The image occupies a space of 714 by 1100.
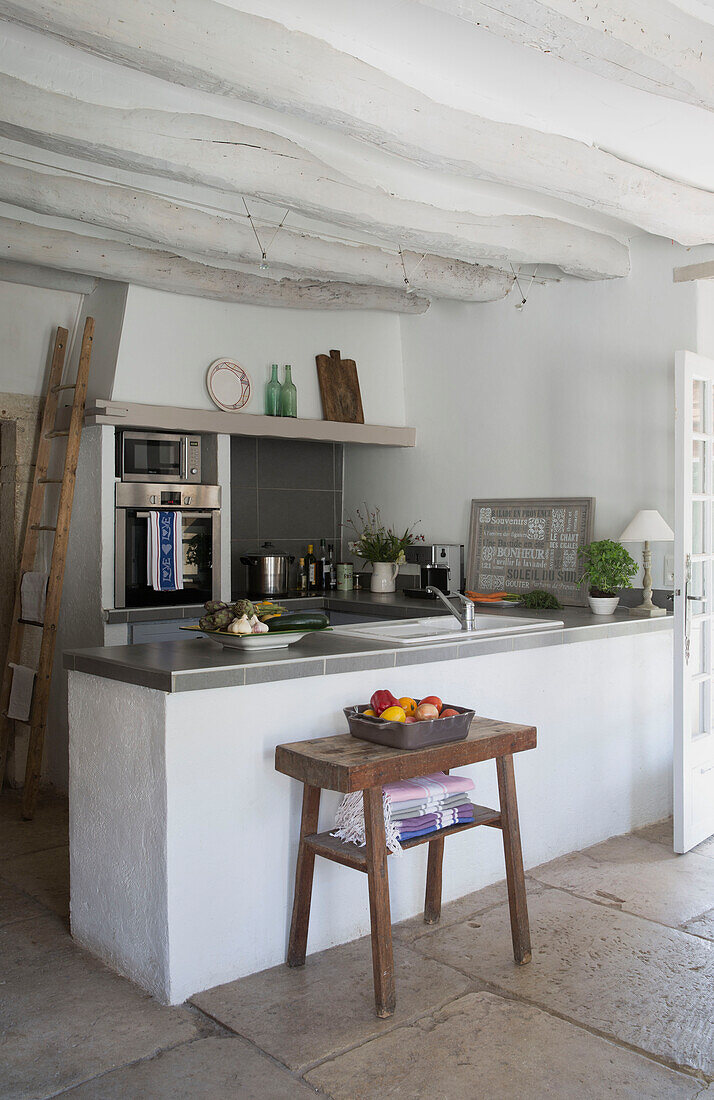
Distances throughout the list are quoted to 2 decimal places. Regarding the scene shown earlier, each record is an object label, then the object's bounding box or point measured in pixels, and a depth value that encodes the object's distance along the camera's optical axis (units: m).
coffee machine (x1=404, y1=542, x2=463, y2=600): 5.35
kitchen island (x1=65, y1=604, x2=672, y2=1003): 2.64
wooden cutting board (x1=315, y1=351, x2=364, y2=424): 5.48
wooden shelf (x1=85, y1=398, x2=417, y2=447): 4.55
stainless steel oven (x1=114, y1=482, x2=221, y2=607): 4.65
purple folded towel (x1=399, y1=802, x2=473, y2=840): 2.70
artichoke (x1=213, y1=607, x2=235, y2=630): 3.06
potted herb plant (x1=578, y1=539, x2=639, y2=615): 4.37
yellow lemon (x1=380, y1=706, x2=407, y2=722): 2.71
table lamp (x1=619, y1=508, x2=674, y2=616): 4.27
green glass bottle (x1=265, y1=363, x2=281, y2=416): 5.23
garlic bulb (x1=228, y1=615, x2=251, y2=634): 3.02
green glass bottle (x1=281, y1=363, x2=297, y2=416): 5.29
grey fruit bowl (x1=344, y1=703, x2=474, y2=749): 2.64
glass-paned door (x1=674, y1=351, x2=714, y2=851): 3.79
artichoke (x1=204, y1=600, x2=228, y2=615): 3.14
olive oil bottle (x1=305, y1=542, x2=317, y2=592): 5.87
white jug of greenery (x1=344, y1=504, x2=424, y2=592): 5.62
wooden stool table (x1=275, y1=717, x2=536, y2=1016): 2.51
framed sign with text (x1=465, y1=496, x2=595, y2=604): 4.85
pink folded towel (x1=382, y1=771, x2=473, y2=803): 2.69
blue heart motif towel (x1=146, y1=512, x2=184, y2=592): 4.71
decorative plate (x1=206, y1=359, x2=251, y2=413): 4.98
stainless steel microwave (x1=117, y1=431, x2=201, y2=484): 4.72
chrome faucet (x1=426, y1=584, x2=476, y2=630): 3.75
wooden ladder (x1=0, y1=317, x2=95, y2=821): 4.48
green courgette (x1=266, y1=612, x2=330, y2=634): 3.14
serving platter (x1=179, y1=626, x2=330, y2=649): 3.00
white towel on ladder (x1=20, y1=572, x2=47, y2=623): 4.71
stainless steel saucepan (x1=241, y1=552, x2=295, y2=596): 5.31
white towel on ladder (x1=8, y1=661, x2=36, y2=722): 4.62
